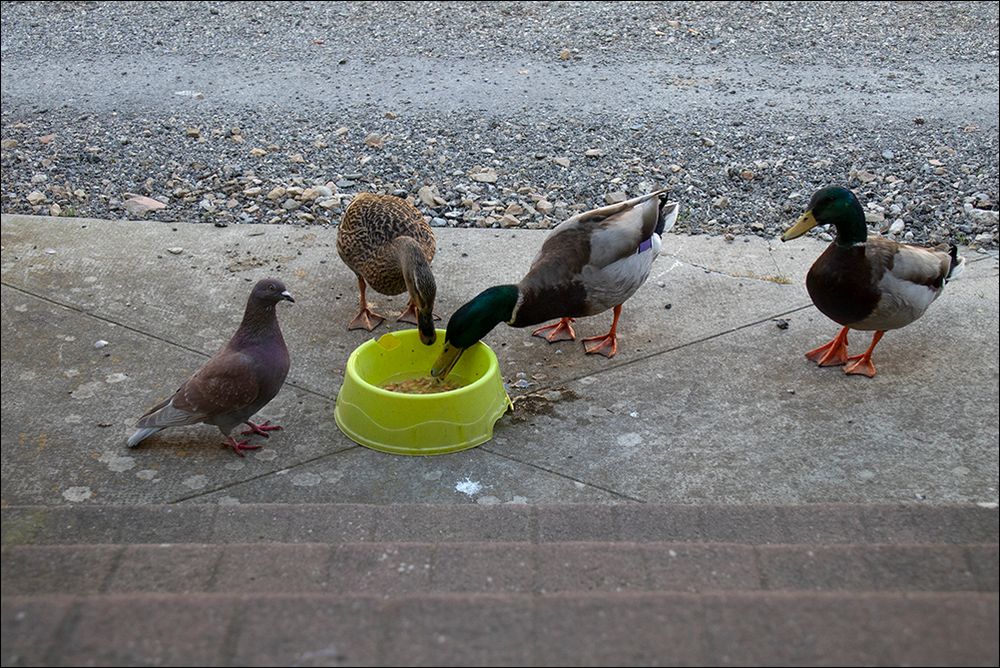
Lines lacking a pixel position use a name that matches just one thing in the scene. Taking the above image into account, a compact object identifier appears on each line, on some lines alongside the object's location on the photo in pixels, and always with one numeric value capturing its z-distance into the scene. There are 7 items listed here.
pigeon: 3.93
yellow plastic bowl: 4.03
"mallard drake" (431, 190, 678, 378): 4.77
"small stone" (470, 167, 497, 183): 6.88
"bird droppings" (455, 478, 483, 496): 3.86
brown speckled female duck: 4.90
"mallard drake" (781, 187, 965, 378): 4.65
